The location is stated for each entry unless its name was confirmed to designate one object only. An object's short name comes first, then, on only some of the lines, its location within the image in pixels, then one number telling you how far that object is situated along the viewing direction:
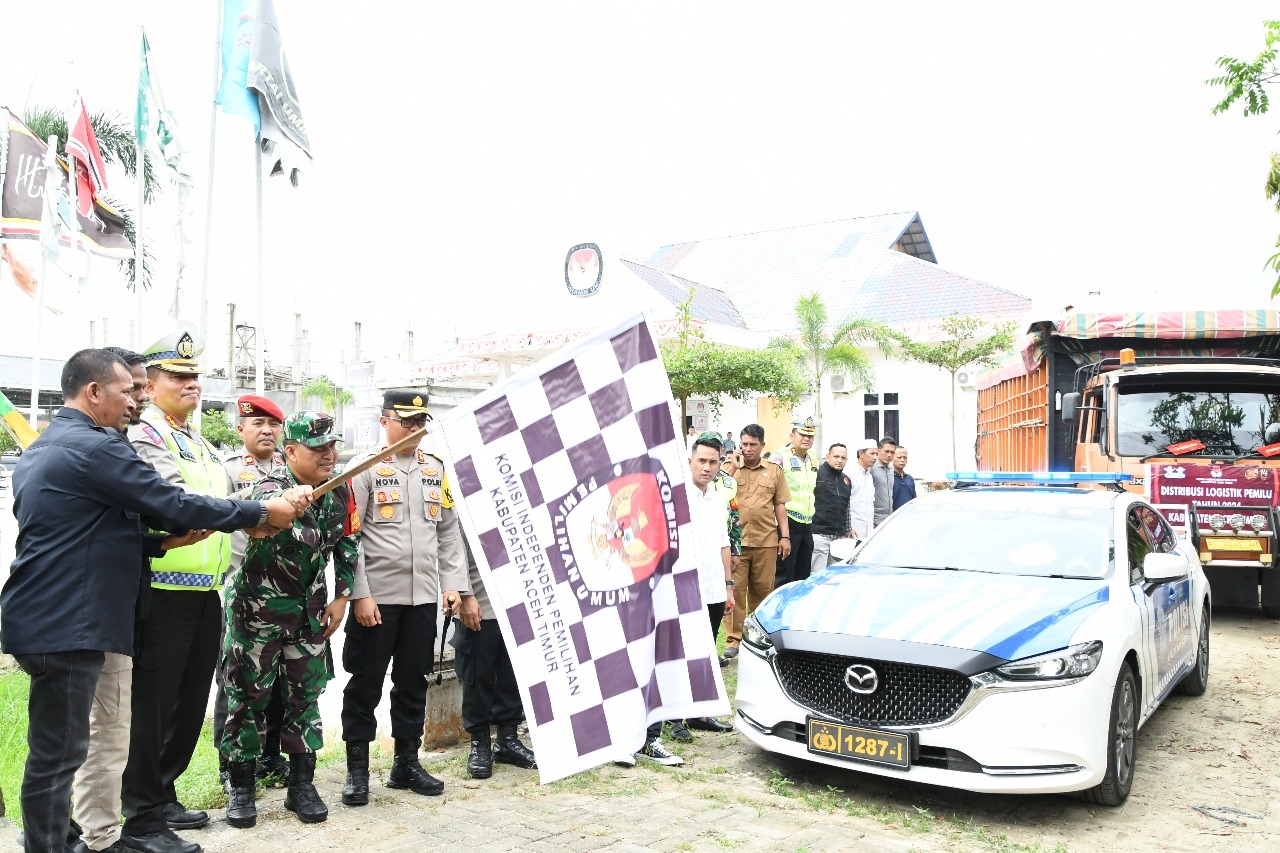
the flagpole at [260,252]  9.47
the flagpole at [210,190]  9.70
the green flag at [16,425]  4.04
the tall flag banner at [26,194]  14.75
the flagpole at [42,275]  14.31
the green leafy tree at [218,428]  39.04
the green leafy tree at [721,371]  21.98
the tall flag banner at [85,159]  14.36
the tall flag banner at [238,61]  9.23
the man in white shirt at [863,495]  9.54
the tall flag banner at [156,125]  12.49
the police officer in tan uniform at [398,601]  4.38
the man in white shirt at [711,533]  5.86
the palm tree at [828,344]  24.55
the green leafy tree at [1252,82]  7.02
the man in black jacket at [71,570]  3.13
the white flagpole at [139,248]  12.70
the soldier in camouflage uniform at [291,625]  4.01
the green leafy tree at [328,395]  44.19
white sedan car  4.17
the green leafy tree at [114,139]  18.42
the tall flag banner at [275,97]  9.18
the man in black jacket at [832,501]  9.04
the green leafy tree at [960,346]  23.41
